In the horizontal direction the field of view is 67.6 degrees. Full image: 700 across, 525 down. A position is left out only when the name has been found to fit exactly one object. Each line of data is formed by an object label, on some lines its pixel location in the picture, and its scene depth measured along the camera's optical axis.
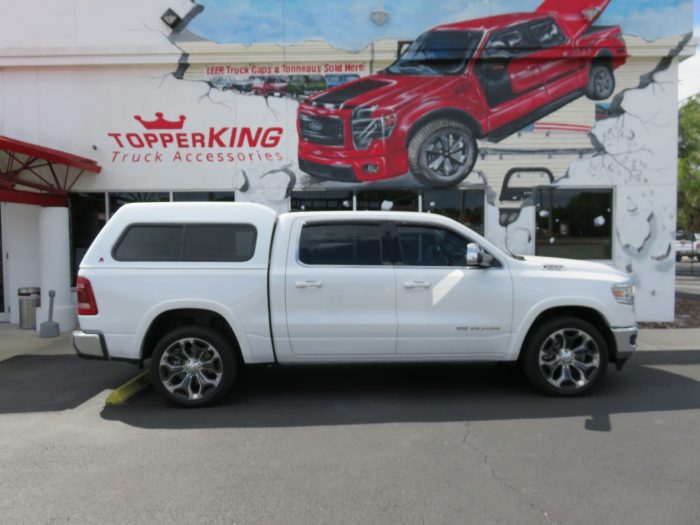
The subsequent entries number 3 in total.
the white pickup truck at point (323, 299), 5.13
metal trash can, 9.74
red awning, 8.42
